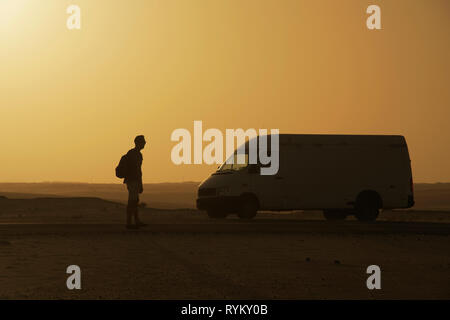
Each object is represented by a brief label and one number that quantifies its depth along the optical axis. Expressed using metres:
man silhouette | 21.53
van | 27.52
